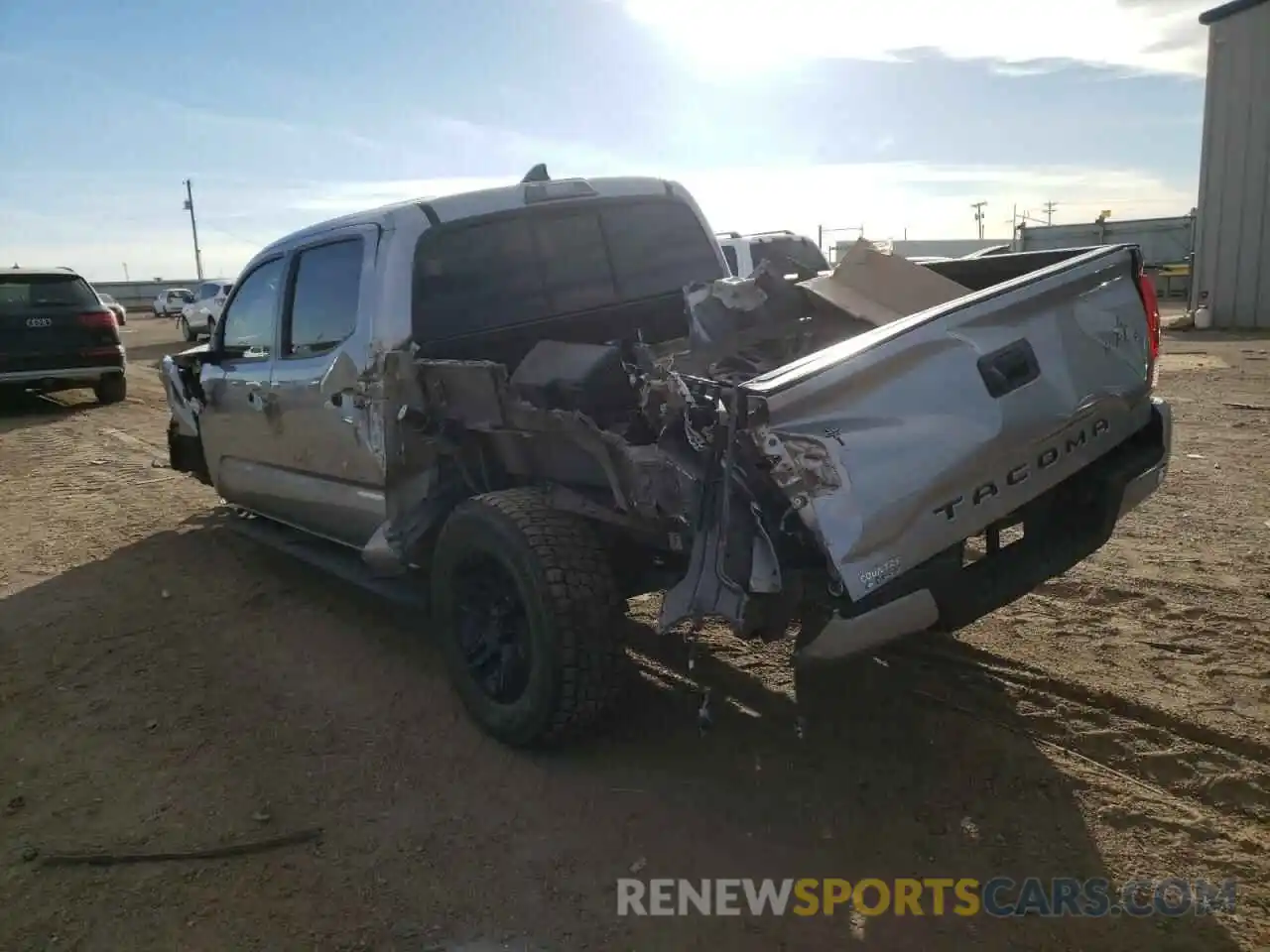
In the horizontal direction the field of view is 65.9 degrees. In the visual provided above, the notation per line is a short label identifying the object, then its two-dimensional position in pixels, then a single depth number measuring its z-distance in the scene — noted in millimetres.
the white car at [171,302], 43625
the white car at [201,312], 26281
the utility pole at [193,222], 69312
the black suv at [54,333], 12648
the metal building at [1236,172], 16250
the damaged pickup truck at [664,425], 2885
